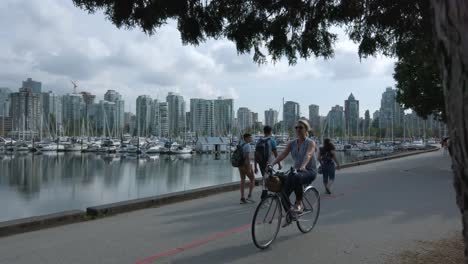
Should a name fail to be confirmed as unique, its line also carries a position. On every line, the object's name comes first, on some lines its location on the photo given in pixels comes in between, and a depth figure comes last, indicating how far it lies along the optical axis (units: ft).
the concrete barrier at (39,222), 23.44
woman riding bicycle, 20.54
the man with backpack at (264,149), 32.48
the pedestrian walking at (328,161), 39.96
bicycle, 18.94
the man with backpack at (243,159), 32.96
